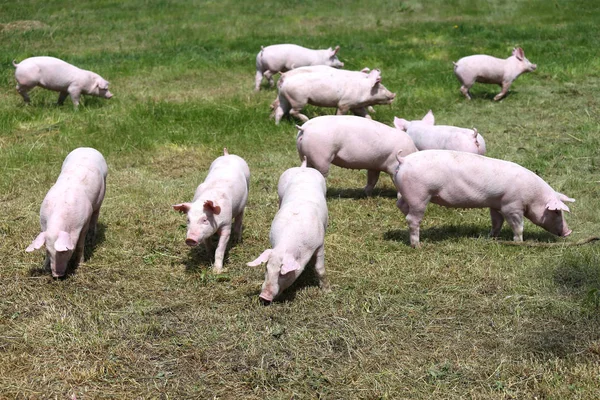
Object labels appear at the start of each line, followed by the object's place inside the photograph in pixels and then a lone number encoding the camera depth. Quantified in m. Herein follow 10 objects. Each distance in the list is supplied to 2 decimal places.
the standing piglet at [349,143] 6.68
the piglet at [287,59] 11.57
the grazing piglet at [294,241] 4.62
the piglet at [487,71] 11.00
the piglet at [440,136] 6.96
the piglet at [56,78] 9.98
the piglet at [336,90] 8.77
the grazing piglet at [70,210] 5.02
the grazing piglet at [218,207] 5.11
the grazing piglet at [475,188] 5.62
